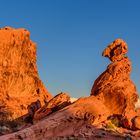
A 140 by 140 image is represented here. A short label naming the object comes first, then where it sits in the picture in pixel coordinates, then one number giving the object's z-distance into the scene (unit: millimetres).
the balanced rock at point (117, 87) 21609
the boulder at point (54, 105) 23266
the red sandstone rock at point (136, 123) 21172
